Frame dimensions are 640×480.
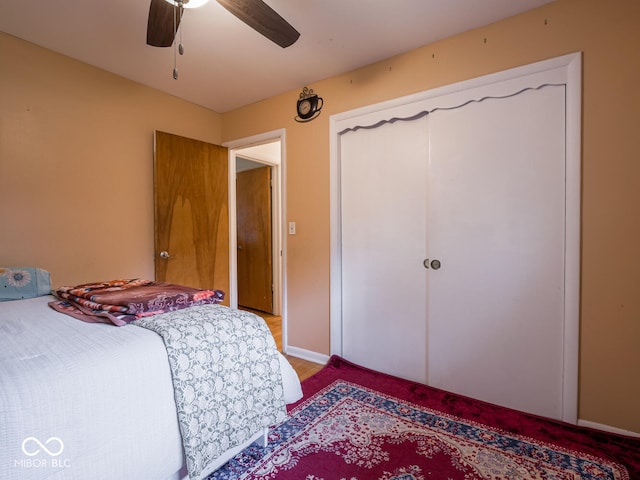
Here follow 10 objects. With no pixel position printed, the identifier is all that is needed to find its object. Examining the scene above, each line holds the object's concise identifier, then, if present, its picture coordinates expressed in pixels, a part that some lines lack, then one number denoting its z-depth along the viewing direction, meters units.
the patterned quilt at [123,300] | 1.40
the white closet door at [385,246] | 2.30
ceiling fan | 1.43
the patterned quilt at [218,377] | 1.17
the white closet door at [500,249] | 1.85
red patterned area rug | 1.45
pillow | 1.86
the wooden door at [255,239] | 4.34
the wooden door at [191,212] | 2.83
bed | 0.85
